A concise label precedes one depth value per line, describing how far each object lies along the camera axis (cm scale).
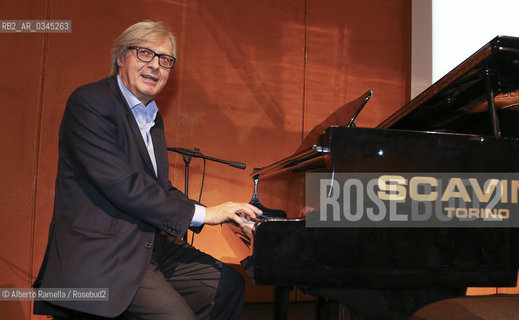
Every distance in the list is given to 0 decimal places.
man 132
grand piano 131
